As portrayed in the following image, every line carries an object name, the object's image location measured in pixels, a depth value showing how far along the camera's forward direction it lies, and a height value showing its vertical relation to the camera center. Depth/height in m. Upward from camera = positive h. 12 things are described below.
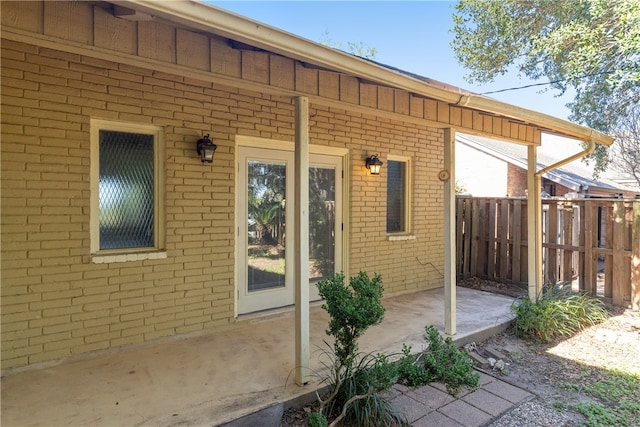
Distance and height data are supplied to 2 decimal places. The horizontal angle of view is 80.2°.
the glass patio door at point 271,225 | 4.43 -0.17
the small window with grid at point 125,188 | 3.51 +0.22
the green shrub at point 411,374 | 2.46 -1.06
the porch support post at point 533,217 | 5.33 -0.08
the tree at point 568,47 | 6.77 +3.50
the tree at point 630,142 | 11.04 +2.17
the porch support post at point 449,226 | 4.18 -0.16
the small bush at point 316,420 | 2.31 -1.29
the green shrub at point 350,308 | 2.51 -0.65
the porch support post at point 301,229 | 3.00 -0.14
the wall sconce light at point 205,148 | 3.92 +0.65
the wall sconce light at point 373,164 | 5.47 +0.69
